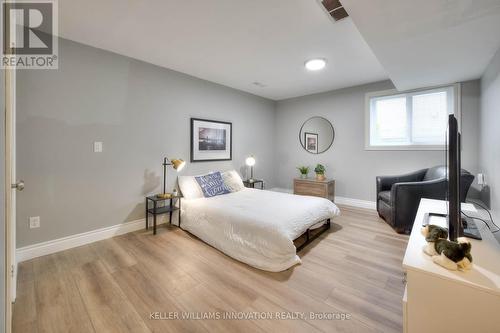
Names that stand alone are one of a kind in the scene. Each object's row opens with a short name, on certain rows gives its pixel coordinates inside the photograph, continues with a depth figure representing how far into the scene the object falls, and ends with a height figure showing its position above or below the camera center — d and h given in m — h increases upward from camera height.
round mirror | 4.73 +0.72
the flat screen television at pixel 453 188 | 1.12 -0.12
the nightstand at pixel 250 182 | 4.53 -0.36
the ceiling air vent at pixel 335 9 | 1.86 +1.45
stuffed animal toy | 0.99 -0.43
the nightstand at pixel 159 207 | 2.98 -0.62
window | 3.54 +0.87
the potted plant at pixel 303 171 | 4.72 -0.12
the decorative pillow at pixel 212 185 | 3.48 -0.32
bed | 2.09 -0.66
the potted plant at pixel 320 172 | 4.49 -0.14
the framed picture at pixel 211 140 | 3.79 +0.49
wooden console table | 4.25 -0.46
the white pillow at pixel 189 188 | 3.35 -0.35
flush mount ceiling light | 3.05 +1.51
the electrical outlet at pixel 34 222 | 2.31 -0.61
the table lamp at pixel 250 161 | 4.57 +0.10
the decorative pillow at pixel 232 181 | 3.86 -0.29
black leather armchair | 2.79 -0.41
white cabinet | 0.89 -0.59
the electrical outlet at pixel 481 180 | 2.81 -0.20
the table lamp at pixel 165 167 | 3.17 -0.02
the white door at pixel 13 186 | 1.19 -0.13
